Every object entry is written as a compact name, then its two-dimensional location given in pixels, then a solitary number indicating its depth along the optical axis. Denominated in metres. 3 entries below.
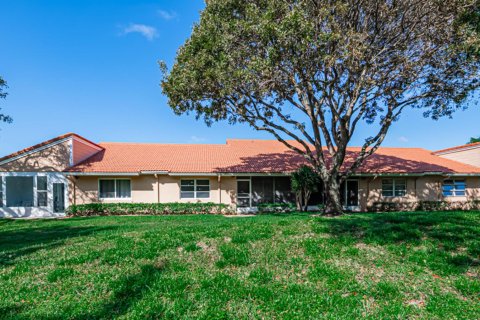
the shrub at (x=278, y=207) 18.22
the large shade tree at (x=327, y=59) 10.41
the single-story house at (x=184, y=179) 17.66
